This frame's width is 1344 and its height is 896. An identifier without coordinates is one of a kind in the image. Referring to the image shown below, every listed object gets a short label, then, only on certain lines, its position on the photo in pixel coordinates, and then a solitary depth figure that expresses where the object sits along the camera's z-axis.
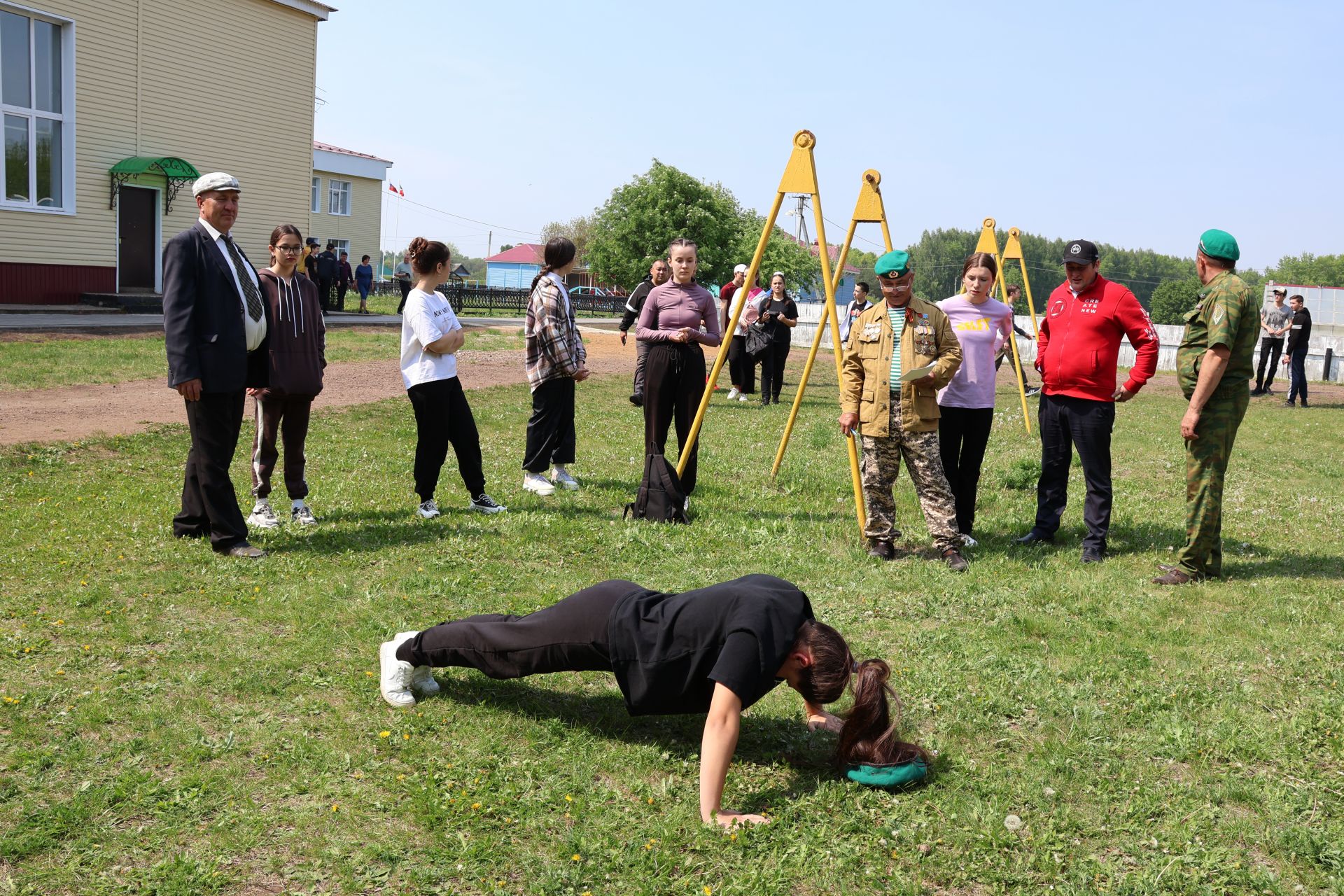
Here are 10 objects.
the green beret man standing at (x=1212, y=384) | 6.42
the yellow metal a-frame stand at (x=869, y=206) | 7.94
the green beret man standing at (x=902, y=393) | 6.70
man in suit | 6.08
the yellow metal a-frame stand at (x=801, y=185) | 7.50
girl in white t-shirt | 7.34
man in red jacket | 7.11
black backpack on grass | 7.63
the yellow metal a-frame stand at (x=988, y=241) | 12.62
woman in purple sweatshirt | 7.90
